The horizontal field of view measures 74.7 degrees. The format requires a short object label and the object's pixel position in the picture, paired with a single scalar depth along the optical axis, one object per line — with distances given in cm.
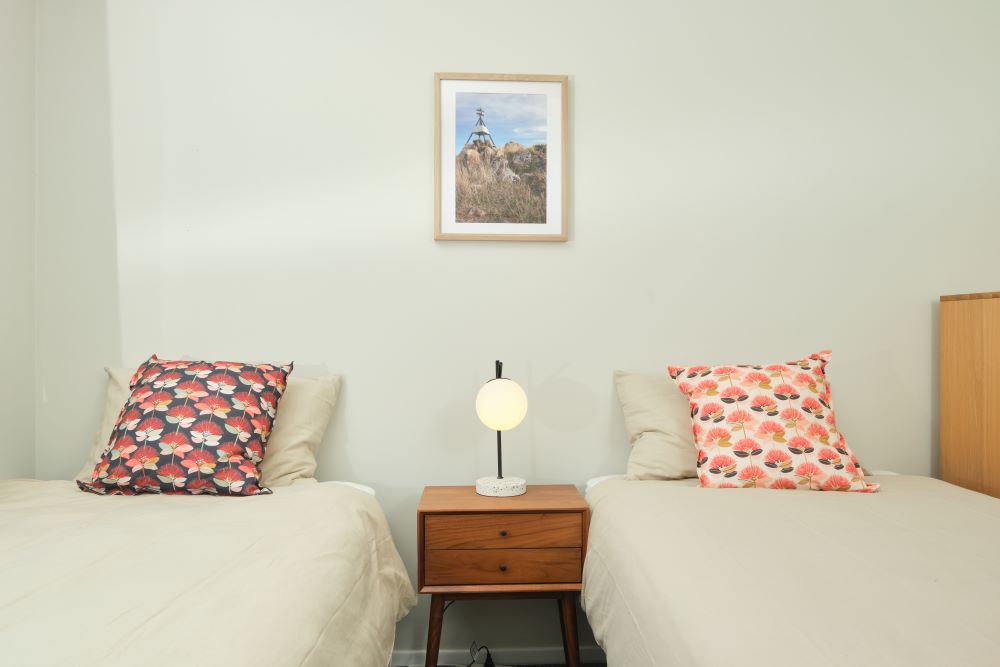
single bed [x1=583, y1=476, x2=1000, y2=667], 91
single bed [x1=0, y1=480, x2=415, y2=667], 90
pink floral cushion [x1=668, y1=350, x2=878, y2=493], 184
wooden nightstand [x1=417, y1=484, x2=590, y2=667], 186
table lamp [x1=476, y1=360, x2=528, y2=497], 199
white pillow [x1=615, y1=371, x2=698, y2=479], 202
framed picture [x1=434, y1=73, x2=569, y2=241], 226
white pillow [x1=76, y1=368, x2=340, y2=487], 200
